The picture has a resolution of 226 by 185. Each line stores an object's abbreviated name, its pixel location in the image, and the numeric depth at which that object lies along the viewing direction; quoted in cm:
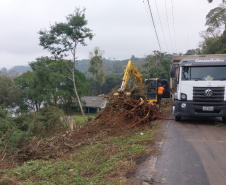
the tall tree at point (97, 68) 3993
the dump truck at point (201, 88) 732
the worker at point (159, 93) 1166
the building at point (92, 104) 4154
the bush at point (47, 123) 1752
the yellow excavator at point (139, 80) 1028
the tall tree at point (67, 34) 1878
